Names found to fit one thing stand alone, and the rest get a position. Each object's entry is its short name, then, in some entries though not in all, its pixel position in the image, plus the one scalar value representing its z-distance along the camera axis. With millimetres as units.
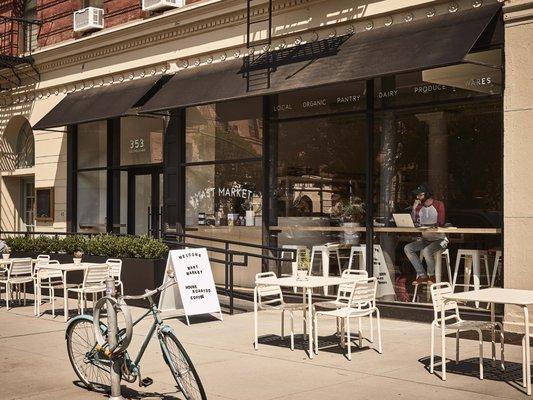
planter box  13570
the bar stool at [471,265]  11398
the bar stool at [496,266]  11094
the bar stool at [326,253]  13617
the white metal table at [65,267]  12388
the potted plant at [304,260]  13082
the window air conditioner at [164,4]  16266
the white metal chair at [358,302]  9047
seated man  12070
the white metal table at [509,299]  7469
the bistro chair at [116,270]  13258
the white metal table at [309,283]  9212
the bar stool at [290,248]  13976
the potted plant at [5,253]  14304
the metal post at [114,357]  6996
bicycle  6582
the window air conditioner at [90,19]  18278
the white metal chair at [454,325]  8070
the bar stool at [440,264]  11906
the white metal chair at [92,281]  12430
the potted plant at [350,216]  13242
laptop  12469
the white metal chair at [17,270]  13906
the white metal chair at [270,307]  9758
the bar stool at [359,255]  13048
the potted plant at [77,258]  13102
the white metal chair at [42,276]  12906
